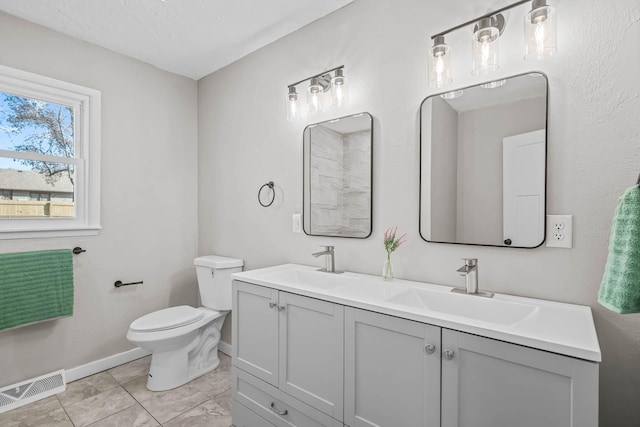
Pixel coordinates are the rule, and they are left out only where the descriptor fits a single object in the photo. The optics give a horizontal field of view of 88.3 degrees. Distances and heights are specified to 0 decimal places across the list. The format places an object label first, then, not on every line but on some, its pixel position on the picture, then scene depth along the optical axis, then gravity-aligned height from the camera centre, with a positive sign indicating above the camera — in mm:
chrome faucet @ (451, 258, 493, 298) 1458 -289
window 2195 +373
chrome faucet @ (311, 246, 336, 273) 2002 -290
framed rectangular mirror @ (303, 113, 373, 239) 1958 +215
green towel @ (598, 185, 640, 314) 895 -139
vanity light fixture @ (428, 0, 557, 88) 1302 +732
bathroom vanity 951 -529
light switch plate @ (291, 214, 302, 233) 2309 -90
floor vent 2061 -1191
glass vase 1763 -319
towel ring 2486 +131
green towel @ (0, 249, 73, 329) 2070 -510
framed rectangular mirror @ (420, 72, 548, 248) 1409 +222
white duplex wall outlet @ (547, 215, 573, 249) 1336 -81
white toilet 2205 -840
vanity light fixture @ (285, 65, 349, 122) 1983 +747
